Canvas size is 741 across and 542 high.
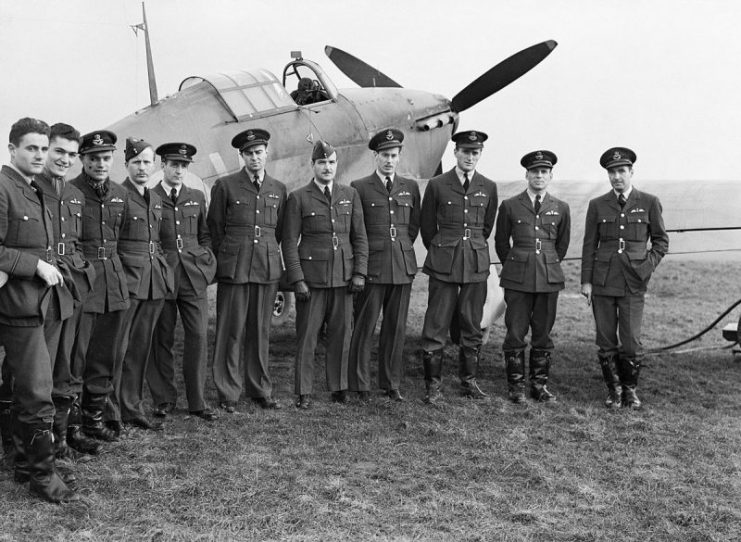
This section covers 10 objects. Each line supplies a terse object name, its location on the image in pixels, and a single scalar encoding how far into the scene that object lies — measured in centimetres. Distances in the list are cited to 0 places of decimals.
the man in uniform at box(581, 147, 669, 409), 604
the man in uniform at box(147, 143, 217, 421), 547
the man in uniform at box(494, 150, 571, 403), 622
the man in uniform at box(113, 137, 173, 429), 510
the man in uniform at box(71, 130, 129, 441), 479
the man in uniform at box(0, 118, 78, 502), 390
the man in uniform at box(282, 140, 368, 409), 595
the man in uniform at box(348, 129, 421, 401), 619
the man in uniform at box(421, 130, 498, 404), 620
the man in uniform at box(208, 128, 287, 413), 577
